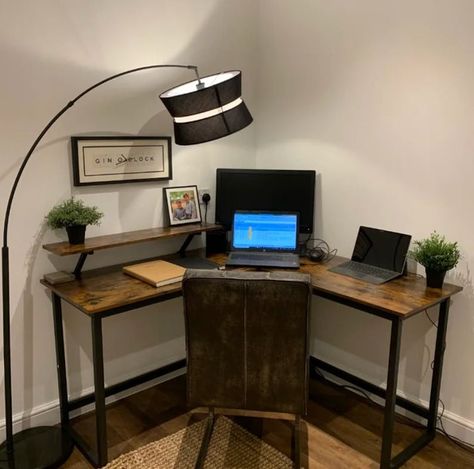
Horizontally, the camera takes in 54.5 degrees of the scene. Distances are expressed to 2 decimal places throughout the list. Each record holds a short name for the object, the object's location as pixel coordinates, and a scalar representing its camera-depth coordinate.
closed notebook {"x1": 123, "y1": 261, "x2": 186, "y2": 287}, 2.20
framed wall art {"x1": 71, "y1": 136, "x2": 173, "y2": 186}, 2.32
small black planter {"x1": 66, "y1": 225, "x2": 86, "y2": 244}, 2.21
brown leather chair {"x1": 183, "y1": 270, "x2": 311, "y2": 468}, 1.76
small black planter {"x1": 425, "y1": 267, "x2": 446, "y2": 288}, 2.12
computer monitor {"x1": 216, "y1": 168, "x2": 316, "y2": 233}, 2.73
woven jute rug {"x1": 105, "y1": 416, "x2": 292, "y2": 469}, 2.13
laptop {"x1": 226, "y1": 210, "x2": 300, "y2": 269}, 2.64
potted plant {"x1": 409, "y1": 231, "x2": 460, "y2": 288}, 2.08
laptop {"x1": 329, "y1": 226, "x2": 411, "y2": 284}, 2.31
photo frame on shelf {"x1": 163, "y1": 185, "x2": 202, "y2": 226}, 2.68
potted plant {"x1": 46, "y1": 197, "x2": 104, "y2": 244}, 2.19
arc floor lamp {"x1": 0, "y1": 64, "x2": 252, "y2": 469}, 2.01
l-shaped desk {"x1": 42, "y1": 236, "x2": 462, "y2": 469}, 1.95
